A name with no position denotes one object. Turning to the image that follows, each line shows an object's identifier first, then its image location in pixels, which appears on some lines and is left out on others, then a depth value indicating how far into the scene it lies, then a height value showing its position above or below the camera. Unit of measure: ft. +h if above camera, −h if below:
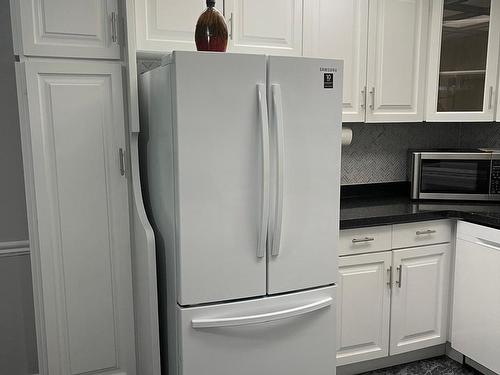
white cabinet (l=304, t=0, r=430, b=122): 7.88 +1.28
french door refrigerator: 5.52 -1.04
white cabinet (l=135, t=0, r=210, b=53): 6.57 +1.42
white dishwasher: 7.74 -2.98
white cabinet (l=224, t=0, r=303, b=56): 7.16 +1.51
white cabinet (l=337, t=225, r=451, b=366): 7.95 -3.13
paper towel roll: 8.62 -0.25
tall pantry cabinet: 5.96 -0.76
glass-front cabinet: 8.75 +1.16
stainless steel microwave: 8.96 -1.02
